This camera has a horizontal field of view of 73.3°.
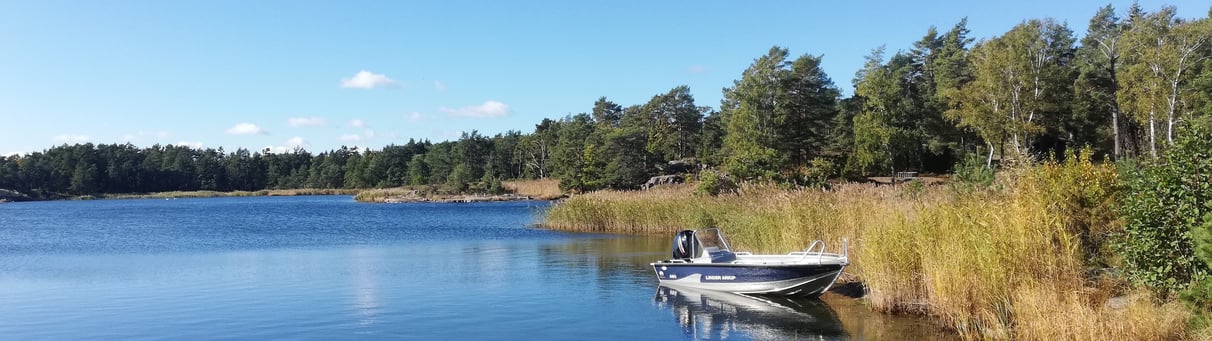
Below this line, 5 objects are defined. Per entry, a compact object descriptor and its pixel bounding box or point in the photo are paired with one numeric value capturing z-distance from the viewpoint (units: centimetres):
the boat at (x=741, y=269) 1566
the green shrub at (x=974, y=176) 1838
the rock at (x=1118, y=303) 1011
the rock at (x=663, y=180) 7788
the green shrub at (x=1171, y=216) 979
